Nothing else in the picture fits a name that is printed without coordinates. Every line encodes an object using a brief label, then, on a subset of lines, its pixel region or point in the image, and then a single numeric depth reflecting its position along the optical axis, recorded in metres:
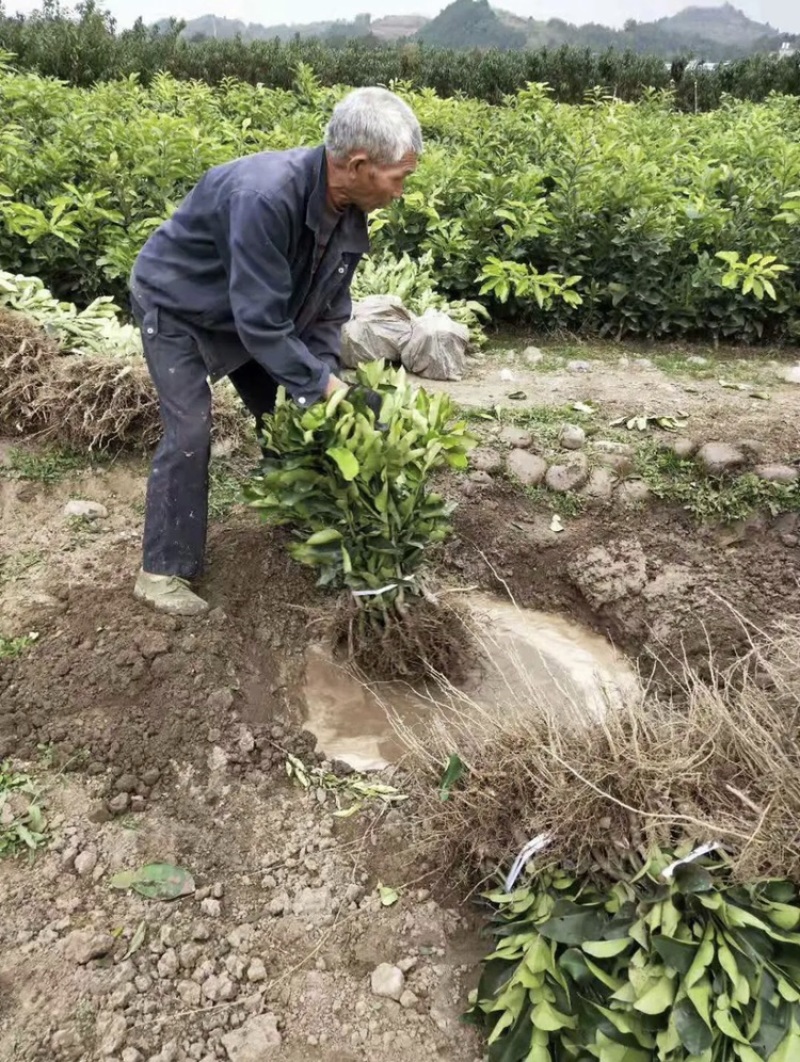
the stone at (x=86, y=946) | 2.27
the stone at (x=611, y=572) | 3.84
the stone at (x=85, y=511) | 4.09
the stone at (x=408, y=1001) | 2.21
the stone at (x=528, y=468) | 4.20
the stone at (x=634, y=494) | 4.13
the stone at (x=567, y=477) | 4.17
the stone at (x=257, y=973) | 2.26
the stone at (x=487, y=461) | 4.23
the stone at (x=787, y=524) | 3.92
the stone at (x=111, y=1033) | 2.07
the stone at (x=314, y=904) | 2.45
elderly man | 2.63
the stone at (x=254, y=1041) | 2.09
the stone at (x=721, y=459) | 4.10
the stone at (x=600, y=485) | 4.15
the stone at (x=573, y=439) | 4.38
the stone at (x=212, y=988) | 2.21
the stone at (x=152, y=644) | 3.20
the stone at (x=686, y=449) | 4.23
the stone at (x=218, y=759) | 2.89
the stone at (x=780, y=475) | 4.00
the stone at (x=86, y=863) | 2.52
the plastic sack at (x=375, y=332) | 5.12
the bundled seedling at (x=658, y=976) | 1.81
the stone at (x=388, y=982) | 2.23
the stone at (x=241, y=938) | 2.35
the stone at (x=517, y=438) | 4.36
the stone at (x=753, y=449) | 4.12
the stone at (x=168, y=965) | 2.26
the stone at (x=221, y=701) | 3.06
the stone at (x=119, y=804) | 2.70
